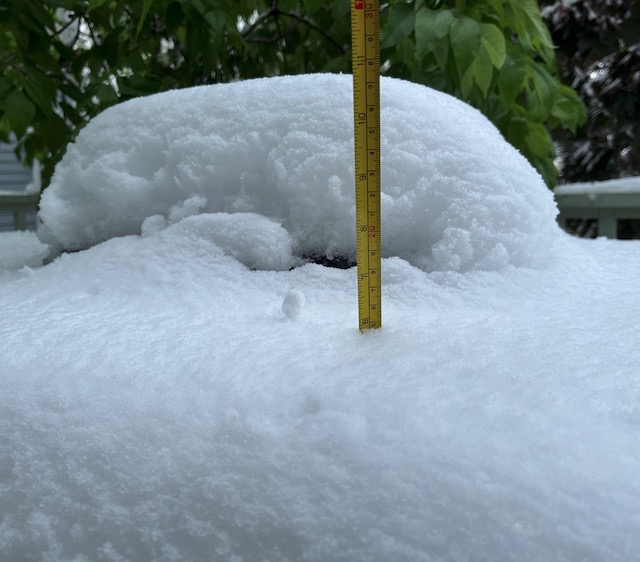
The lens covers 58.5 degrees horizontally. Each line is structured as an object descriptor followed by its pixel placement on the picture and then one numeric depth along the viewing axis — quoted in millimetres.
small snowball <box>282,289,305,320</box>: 279
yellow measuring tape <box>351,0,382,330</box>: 257
